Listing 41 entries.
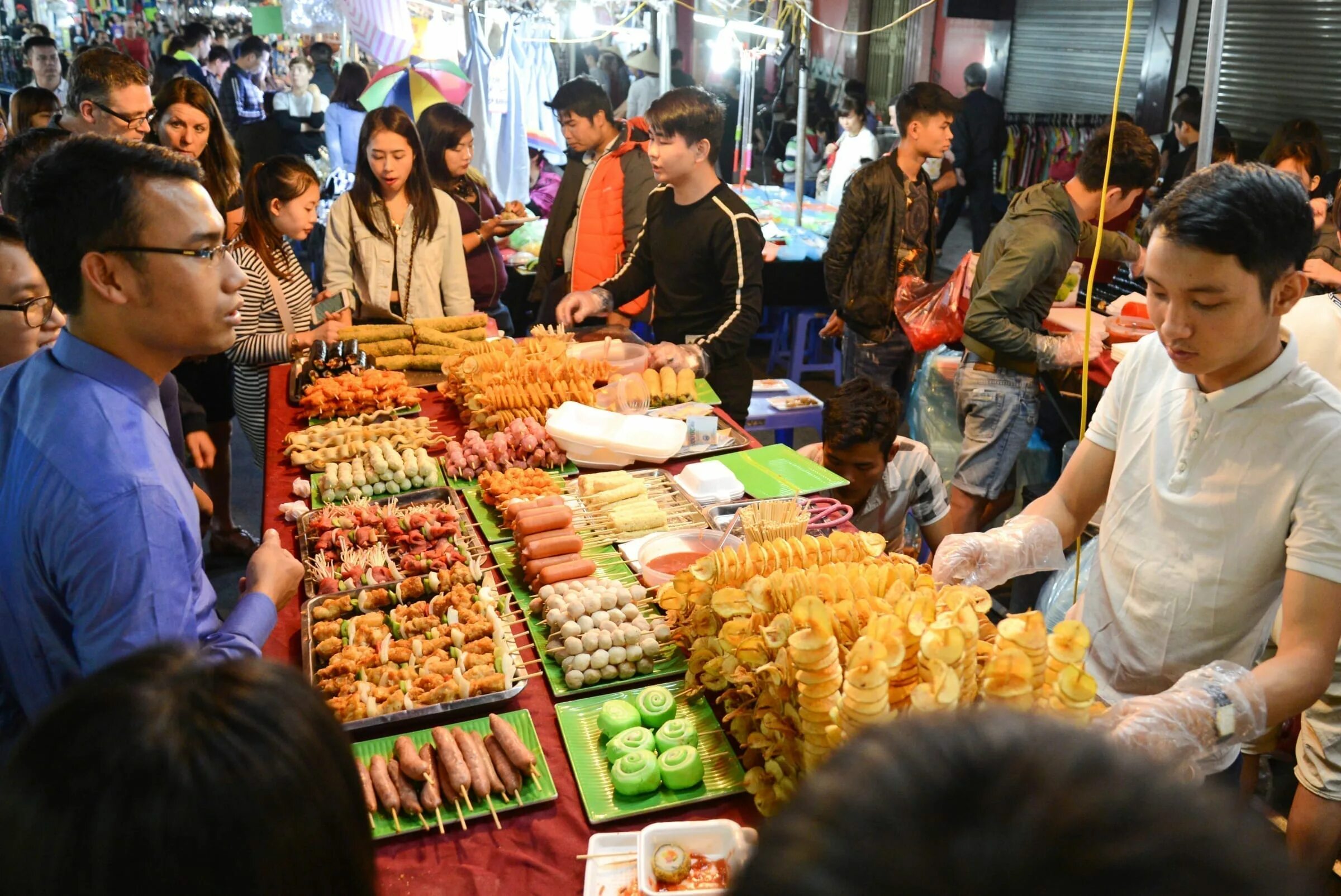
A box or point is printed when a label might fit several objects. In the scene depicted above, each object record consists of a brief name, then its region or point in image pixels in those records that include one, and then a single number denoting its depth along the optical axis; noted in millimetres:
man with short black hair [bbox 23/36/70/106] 10914
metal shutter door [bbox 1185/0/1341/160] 9336
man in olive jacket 4547
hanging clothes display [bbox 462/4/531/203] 9578
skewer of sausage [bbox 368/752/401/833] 2088
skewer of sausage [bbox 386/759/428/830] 2104
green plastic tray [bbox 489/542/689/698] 2527
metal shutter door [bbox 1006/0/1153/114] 12188
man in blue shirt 1877
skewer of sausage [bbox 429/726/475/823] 2129
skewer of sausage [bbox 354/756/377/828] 2100
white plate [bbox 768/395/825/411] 6008
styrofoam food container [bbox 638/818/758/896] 1946
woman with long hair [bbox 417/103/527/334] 6270
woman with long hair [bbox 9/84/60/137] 6832
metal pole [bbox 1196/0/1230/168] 2977
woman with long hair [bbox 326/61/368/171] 9562
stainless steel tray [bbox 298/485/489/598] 3123
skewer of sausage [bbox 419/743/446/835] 2096
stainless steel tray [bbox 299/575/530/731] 2338
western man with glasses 5188
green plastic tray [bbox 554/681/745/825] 2105
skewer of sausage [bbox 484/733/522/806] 2141
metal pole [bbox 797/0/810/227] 7684
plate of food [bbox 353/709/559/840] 2096
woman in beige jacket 5102
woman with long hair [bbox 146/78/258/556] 5434
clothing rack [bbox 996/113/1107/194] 11867
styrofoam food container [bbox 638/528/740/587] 3064
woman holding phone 4832
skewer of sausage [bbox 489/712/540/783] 2178
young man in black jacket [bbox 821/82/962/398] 5809
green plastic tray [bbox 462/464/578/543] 3320
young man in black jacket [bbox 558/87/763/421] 4645
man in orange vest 6074
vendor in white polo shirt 2004
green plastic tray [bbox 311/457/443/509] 3562
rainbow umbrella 8211
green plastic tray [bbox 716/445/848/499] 3537
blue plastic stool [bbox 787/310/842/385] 8039
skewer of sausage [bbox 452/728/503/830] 2125
